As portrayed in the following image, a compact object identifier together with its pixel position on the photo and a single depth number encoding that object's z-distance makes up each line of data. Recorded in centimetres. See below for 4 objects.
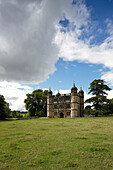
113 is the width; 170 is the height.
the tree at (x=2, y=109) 4103
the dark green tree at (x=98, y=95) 3897
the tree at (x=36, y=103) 5513
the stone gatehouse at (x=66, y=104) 4485
